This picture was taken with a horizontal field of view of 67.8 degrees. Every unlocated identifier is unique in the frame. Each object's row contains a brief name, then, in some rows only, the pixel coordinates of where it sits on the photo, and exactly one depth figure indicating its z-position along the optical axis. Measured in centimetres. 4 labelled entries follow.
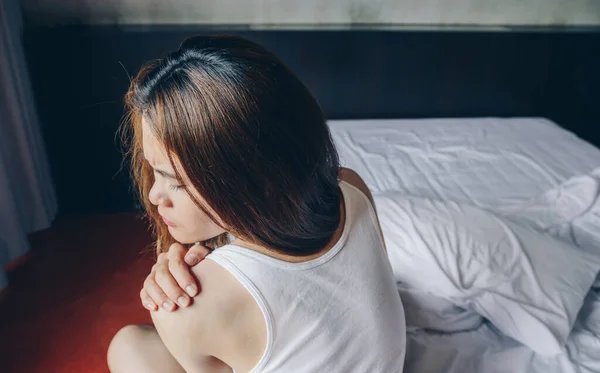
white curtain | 160
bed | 95
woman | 56
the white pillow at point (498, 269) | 95
